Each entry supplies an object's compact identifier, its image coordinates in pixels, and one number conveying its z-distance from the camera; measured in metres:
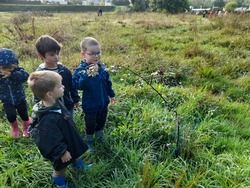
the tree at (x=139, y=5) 38.28
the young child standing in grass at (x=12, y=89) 2.67
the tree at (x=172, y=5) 28.80
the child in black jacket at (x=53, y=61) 2.49
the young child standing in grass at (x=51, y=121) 1.97
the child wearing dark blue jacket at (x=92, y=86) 2.51
